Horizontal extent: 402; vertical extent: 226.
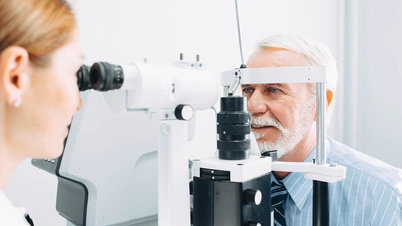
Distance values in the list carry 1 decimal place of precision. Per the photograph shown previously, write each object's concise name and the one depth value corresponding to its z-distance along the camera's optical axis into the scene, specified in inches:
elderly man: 42.4
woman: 20.6
